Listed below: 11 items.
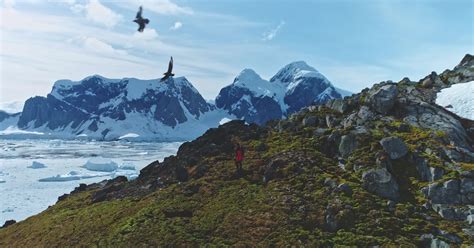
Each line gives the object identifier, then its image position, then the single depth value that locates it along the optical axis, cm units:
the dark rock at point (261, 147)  3750
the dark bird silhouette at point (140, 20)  1991
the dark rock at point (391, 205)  2653
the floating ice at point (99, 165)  16488
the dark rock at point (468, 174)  2705
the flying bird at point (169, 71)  2216
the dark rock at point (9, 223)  3925
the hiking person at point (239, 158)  3262
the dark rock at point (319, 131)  3647
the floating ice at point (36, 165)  17489
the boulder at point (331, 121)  3796
